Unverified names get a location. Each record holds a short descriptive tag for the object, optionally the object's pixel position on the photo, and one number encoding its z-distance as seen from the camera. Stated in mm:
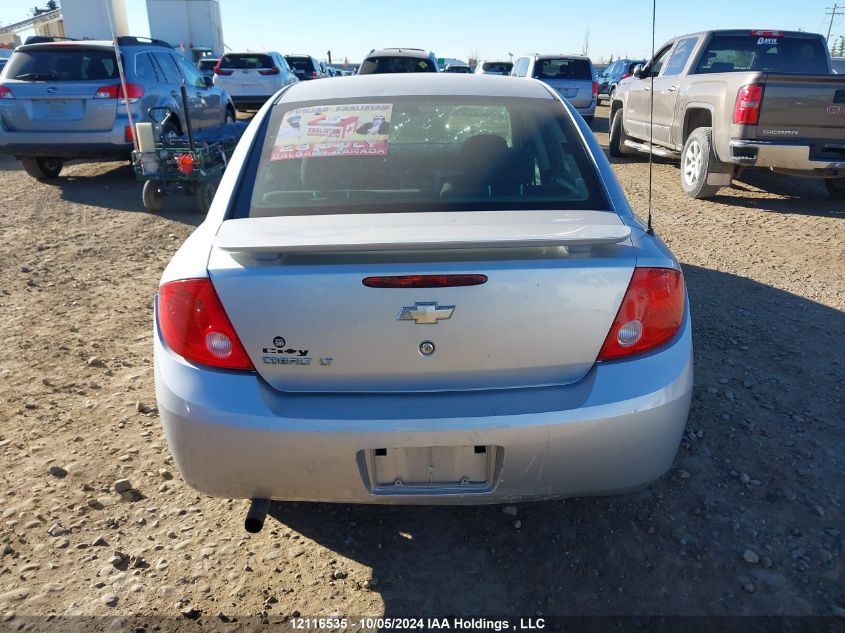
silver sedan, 1954
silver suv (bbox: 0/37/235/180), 8086
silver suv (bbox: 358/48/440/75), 12336
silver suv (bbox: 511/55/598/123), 15273
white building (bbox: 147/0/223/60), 30453
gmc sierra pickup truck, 6949
